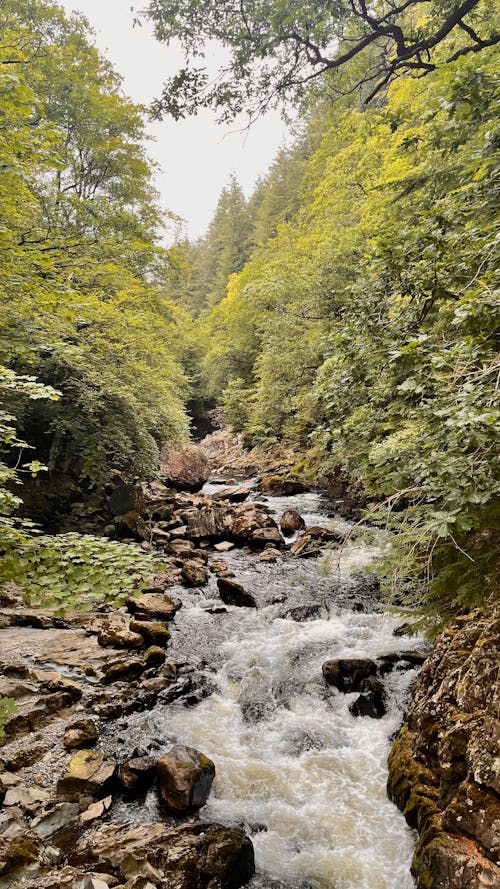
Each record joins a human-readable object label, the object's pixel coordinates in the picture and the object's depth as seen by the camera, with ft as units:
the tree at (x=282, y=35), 16.12
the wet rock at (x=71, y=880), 9.82
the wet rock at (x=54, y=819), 11.59
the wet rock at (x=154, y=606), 24.53
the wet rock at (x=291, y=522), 37.93
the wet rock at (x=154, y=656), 19.98
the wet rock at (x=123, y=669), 18.82
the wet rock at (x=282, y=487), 50.49
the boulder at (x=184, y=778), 12.76
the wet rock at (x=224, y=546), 36.09
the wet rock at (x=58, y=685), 17.20
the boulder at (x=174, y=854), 10.34
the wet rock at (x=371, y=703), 16.48
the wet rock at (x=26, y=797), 12.16
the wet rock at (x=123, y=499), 36.22
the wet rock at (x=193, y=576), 29.00
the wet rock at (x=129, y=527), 34.50
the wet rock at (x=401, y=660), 18.51
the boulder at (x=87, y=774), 13.05
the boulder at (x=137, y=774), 13.29
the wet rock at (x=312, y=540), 33.22
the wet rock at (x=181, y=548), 33.76
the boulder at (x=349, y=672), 18.01
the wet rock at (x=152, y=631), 21.85
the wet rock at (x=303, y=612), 24.35
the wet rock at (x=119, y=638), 21.29
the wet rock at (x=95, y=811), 12.11
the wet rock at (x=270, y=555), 32.78
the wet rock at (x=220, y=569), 30.86
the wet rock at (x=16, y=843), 10.32
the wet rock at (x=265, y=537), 35.63
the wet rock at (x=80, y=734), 14.84
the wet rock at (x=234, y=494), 48.65
